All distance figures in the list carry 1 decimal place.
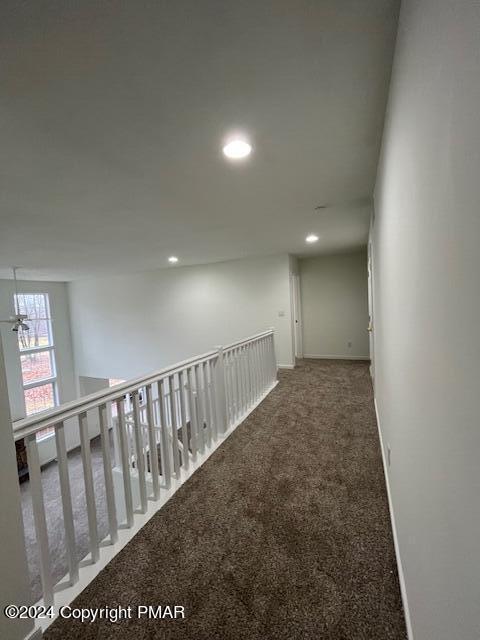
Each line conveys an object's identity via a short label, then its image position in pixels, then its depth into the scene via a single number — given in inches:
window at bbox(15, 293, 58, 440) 273.4
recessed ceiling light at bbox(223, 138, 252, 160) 65.8
